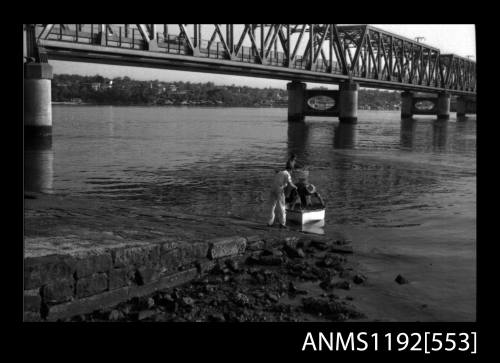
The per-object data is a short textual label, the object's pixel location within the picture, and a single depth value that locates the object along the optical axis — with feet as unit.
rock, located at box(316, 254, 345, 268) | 42.32
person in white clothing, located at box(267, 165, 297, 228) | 50.75
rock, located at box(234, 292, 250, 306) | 33.92
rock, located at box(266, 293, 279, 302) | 34.96
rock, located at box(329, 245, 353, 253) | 46.91
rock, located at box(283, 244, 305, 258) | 44.50
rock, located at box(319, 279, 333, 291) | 37.52
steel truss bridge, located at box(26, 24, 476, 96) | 185.06
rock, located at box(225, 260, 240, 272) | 40.57
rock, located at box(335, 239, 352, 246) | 49.76
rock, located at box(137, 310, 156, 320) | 31.73
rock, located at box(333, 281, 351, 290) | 37.76
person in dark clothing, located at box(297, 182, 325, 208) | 57.11
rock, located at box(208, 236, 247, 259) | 41.39
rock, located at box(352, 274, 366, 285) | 39.06
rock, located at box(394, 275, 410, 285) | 39.83
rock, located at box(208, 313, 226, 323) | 31.73
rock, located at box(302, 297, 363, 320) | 33.06
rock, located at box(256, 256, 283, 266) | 42.16
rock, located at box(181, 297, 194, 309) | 33.37
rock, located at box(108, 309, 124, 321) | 31.96
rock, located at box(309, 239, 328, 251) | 47.44
